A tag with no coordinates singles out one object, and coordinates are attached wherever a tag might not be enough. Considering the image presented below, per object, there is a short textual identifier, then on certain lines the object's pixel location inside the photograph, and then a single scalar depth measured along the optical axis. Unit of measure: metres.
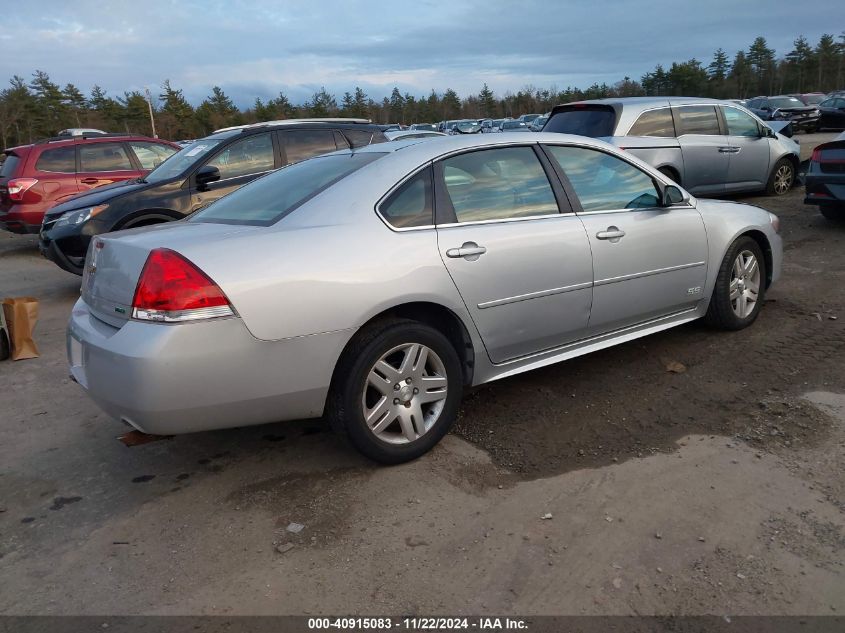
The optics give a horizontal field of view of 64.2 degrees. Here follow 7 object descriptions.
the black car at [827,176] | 8.05
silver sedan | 2.84
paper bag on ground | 5.33
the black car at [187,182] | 6.95
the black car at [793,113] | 28.06
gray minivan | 8.85
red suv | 9.70
